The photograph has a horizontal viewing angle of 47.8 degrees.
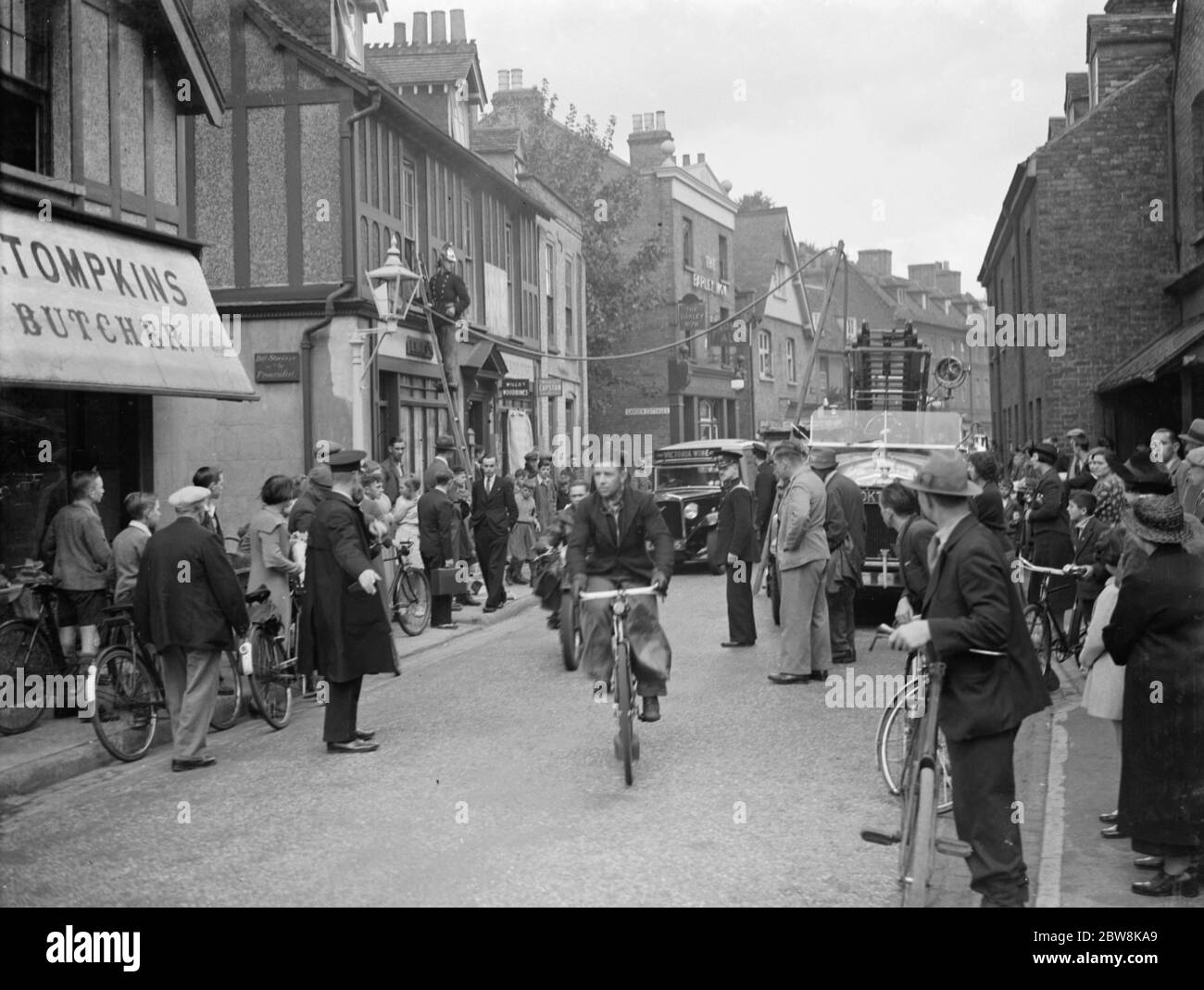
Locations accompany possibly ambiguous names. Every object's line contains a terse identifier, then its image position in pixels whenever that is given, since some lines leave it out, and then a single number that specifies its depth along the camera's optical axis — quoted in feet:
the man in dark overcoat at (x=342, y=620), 29.07
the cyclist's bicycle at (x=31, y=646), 31.09
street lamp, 59.47
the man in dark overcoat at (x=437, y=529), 49.75
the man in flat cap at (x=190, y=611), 28.35
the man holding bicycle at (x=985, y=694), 16.96
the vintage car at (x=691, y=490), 71.77
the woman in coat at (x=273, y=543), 34.60
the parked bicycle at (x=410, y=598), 48.80
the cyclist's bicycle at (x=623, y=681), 25.38
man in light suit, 36.29
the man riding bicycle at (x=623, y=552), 27.89
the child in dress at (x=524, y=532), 65.00
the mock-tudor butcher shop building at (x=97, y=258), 39.50
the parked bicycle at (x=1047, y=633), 33.40
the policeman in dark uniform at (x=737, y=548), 43.06
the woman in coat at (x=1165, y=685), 18.57
